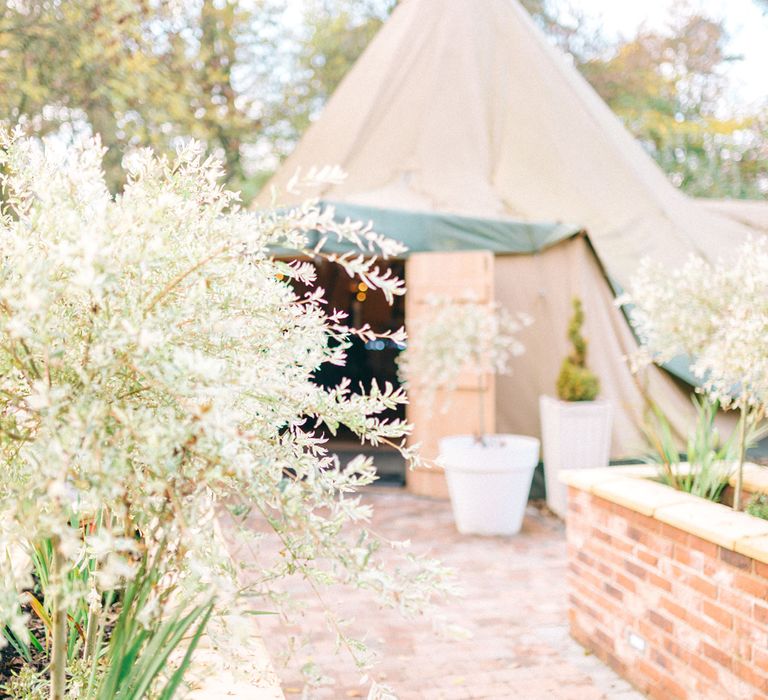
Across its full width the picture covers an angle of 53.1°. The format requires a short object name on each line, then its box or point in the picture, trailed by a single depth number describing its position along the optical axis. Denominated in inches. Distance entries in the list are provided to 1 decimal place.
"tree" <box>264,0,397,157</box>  541.0
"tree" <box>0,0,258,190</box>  260.2
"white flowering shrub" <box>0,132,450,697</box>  49.6
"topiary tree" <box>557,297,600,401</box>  226.5
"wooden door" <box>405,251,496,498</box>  244.2
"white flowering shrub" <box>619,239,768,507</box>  114.2
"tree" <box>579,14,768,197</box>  591.2
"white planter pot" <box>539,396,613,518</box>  226.7
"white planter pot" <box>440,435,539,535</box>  209.0
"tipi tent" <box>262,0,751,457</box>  261.0
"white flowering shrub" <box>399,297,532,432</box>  222.4
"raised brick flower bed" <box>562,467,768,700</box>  100.2
